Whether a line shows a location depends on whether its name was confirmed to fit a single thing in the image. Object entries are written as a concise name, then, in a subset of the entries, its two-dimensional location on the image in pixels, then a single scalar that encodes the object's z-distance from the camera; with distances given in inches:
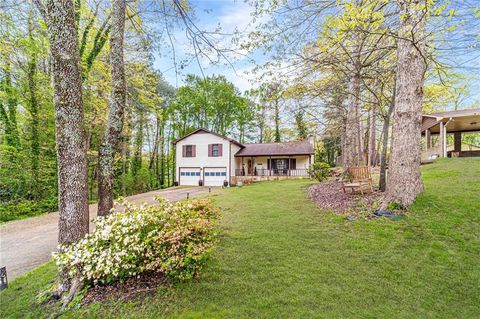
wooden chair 261.7
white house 775.1
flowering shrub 114.7
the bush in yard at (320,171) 494.9
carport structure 470.1
